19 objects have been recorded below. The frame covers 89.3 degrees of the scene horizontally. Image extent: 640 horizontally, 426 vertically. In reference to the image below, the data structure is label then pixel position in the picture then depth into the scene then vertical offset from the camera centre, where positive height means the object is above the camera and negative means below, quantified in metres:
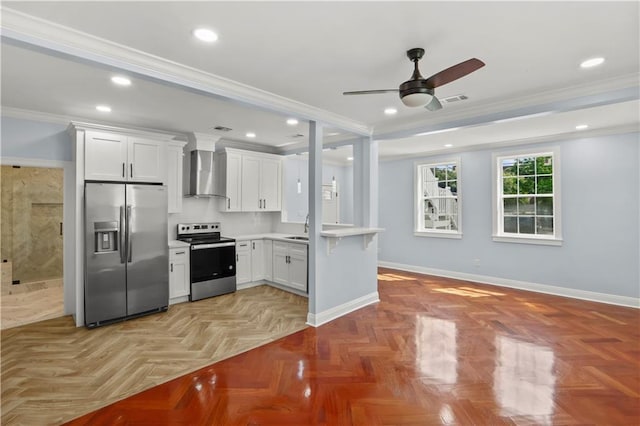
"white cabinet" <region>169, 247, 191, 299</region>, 4.62 -0.83
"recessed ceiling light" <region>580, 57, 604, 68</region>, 2.59 +1.25
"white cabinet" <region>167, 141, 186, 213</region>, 4.77 +0.60
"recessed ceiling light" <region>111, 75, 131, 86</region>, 2.91 +1.25
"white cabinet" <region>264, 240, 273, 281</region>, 5.68 -0.79
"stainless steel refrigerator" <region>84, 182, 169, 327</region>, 3.84 -0.46
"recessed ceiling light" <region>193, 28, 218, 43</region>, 2.15 +1.23
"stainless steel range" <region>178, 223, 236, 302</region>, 4.82 -0.70
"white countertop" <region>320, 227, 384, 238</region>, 3.91 -0.22
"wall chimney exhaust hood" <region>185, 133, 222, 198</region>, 5.13 +0.81
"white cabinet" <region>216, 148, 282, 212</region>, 5.48 +0.63
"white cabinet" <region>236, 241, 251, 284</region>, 5.41 -0.79
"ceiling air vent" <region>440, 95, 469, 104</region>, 3.42 +1.26
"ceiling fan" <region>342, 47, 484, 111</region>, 2.24 +0.95
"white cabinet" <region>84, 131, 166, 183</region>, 3.94 +0.74
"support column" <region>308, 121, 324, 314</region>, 3.90 +0.06
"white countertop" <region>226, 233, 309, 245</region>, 5.42 -0.38
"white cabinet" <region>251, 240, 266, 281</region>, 5.62 -0.79
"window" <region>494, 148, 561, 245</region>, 5.27 +0.30
